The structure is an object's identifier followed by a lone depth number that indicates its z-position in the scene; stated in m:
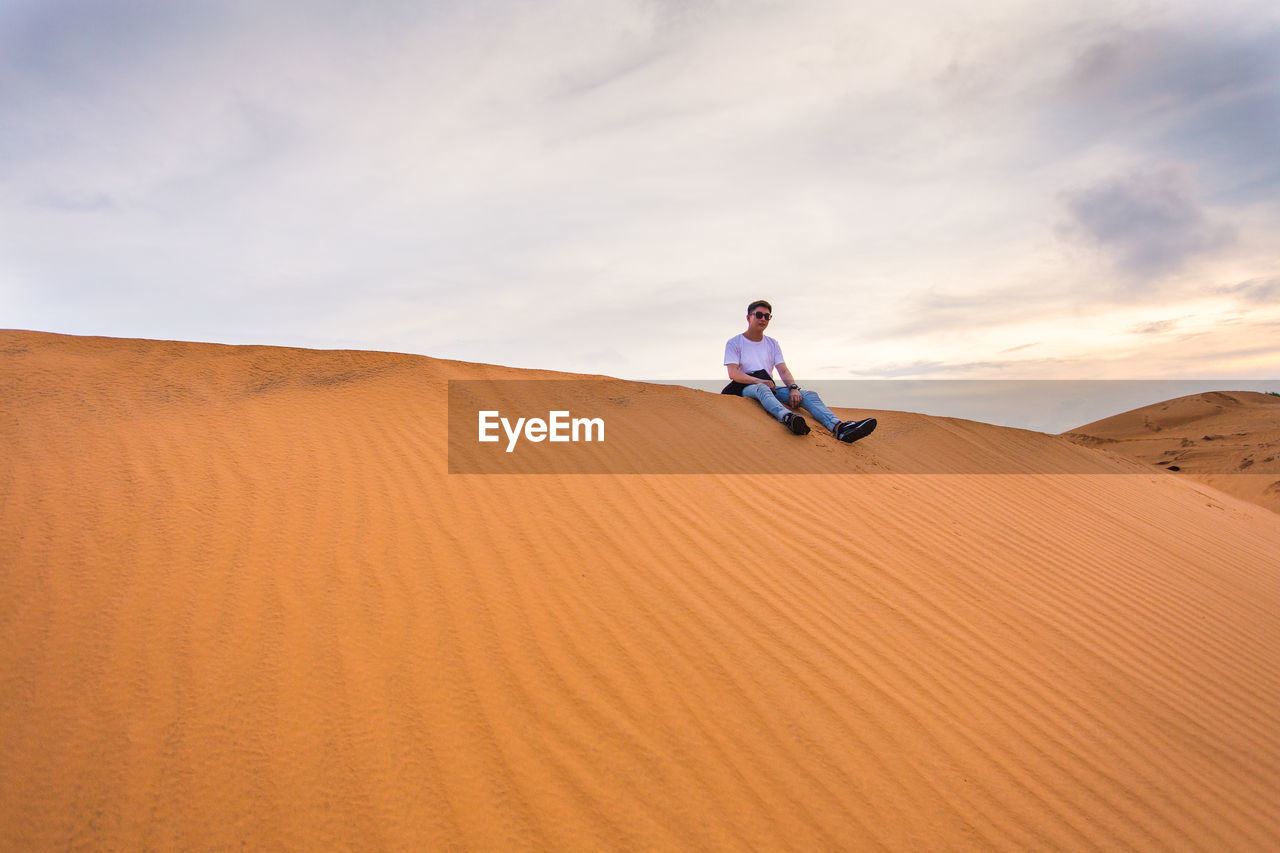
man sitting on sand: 7.49
